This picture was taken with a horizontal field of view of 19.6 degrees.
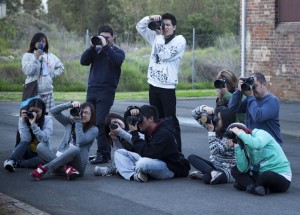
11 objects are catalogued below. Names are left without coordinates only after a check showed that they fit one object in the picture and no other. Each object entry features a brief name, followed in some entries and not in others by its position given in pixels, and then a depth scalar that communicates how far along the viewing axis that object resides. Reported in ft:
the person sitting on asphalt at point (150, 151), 34.09
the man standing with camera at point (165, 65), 38.50
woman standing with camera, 41.01
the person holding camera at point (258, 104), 33.53
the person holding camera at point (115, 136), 35.45
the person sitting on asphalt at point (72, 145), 34.83
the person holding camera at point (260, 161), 30.94
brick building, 73.15
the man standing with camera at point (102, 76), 39.42
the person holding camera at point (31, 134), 36.35
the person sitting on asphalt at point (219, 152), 33.63
